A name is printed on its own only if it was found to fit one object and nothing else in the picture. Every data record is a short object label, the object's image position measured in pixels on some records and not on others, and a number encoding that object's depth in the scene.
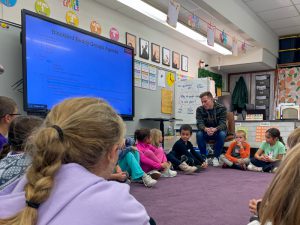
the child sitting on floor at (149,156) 2.88
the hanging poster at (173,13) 3.50
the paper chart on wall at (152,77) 4.56
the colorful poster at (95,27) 3.76
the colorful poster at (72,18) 3.44
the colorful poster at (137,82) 4.24
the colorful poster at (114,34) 4.03
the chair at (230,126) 4.39
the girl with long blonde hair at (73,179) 0.56
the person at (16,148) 0.96
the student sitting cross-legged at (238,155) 3.74
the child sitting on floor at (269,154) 3.58
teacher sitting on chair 3.96
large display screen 2.67
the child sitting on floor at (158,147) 3.03
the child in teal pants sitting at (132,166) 2.48
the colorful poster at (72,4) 3.41
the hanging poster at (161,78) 4.77
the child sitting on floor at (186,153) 3.49
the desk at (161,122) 4.27
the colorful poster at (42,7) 3.09
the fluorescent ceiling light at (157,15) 3.55
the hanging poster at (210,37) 4.40
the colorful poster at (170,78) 5.01
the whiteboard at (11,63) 2.61
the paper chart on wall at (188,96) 5.04
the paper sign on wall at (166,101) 4.86
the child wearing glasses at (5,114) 1.77
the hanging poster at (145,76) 4.42
